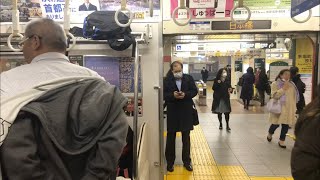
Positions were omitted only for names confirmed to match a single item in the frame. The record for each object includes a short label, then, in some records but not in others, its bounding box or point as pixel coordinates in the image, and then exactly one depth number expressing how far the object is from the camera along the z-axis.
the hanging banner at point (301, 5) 2.00
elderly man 1.07
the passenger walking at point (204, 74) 16.23
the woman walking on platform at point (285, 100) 4.68
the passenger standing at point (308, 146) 1.21
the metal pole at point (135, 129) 1.83
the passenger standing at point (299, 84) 5.35
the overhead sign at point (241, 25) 2.97
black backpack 2.39
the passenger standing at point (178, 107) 3.69
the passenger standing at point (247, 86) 9.14
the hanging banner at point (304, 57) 5.90
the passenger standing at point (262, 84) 9.17
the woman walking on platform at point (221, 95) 5.70
